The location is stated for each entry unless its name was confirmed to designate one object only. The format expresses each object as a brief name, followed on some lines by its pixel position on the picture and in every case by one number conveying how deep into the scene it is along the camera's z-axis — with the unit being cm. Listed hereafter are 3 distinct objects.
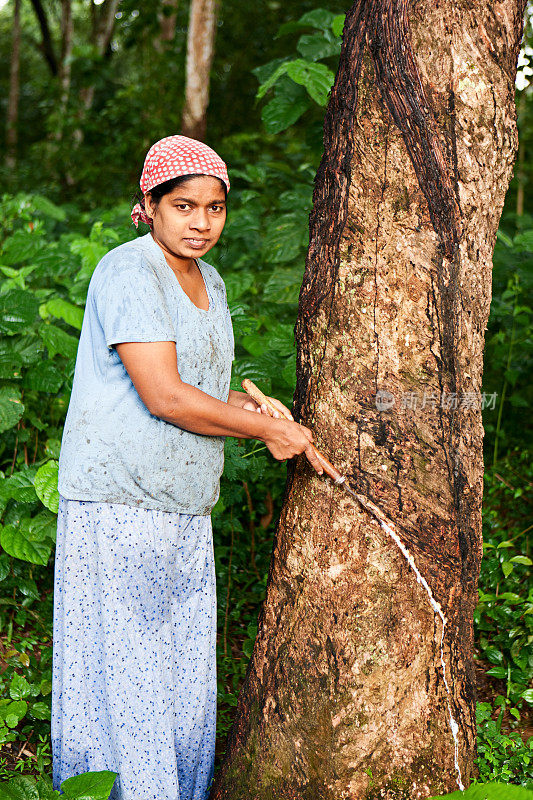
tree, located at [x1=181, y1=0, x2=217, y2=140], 596
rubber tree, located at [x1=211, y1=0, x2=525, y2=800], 177
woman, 174
